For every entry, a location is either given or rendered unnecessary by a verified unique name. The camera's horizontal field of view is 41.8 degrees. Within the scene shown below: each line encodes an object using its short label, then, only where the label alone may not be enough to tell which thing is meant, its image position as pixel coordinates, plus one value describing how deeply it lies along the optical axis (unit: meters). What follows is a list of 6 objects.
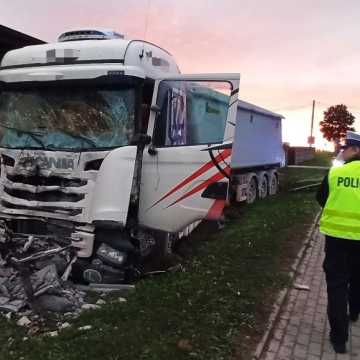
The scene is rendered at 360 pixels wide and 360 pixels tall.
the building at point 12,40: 9.44
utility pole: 43.49
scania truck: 5.55
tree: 58.97
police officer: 4.04
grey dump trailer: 11.71
